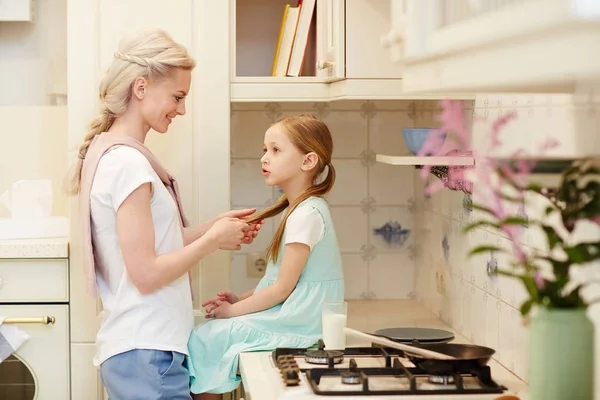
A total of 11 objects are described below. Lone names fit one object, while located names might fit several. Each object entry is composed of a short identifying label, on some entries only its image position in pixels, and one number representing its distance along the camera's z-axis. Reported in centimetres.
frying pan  235
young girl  273
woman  266
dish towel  300
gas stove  229
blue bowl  280
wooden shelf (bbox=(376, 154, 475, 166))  264
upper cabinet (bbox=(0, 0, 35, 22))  333
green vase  182
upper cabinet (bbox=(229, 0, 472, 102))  289
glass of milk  258
